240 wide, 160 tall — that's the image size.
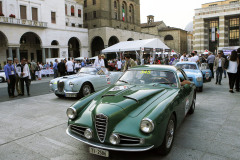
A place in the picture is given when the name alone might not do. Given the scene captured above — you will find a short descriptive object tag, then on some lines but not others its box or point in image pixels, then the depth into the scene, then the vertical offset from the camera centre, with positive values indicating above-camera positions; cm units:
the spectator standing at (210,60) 1362 +25
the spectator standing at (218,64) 1142 -6
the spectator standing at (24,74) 940 -31
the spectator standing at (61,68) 1518 -11
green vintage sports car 286 -81
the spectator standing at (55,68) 1716 -12
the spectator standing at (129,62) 867 +14
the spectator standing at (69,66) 1536 +2
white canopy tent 2342 +243
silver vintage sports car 805 -67
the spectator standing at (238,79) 919 -72
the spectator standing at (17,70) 933 -12
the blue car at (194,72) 909 -37
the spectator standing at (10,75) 903 -34
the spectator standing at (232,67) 893 -19
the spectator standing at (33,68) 1775 -9
